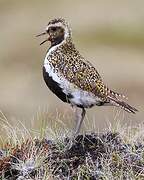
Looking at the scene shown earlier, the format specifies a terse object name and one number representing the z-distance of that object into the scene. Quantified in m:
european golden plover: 16.66
